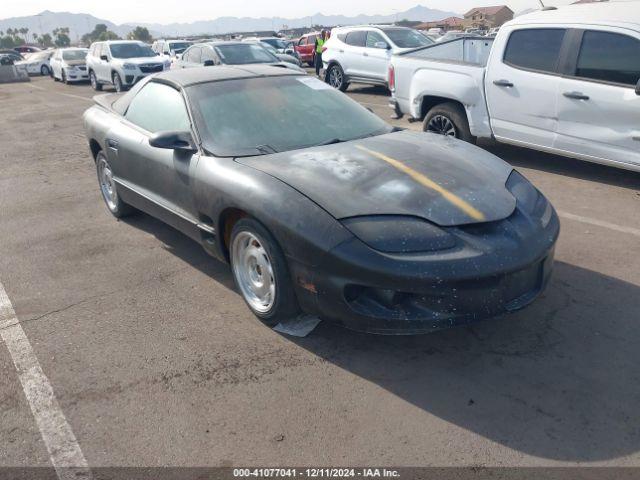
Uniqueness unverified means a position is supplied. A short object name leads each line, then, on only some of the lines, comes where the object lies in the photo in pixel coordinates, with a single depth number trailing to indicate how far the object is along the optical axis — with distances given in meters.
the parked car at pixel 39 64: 29.86
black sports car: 3.01
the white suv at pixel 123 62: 17.61
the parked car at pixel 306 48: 24.52
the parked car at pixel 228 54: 13.66
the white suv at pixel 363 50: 14.27
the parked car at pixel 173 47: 25.64
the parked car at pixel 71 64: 23.02
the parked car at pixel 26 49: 48.56
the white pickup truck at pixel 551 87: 5.82
